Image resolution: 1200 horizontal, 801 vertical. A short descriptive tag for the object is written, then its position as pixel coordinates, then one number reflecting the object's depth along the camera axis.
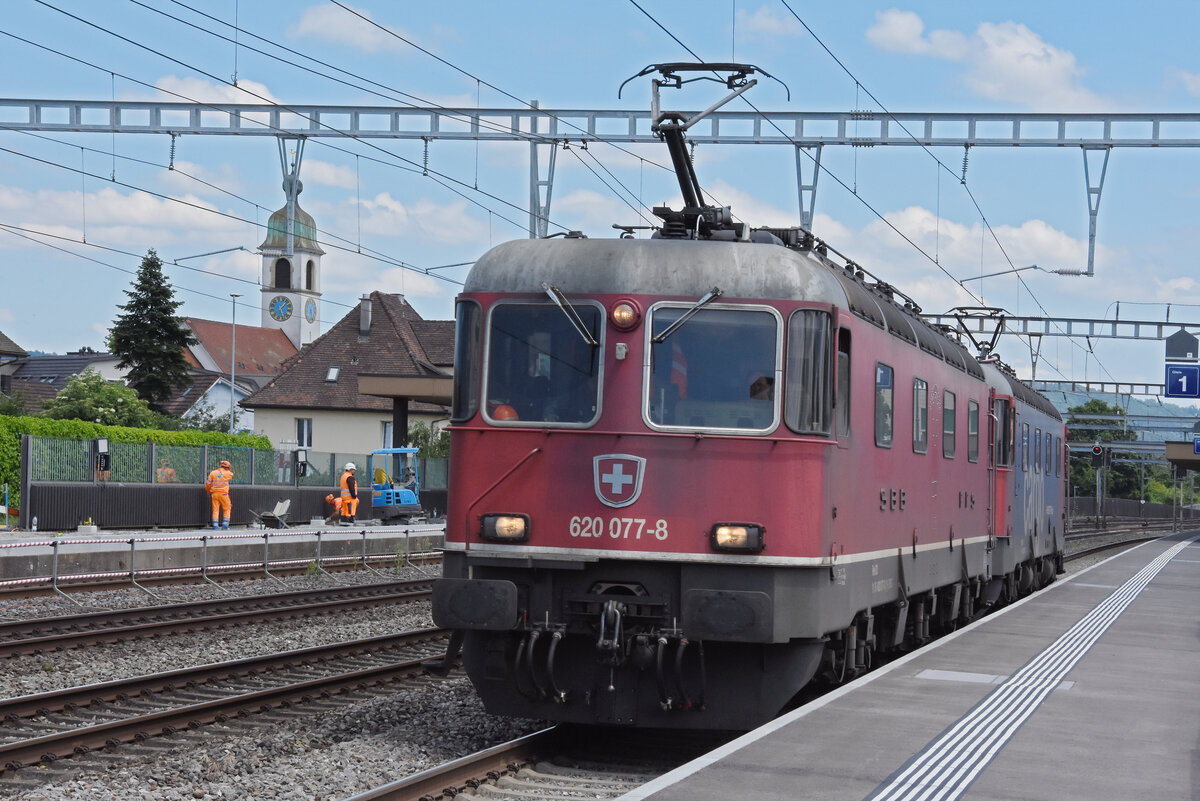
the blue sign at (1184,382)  50.25
